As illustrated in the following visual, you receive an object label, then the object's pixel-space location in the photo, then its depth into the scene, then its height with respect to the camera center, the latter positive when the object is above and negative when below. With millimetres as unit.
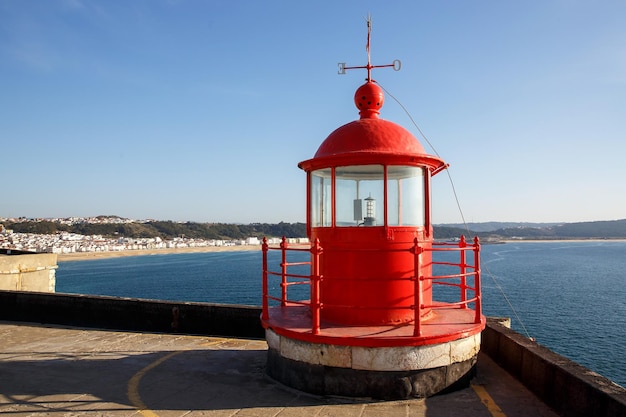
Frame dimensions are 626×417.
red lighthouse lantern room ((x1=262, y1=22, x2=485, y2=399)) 5734 -802
